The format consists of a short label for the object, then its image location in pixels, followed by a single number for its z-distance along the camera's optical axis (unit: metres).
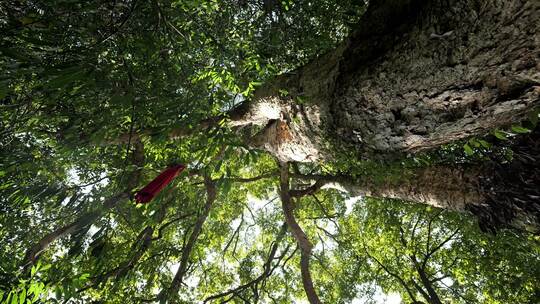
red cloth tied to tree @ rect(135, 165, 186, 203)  2.94
